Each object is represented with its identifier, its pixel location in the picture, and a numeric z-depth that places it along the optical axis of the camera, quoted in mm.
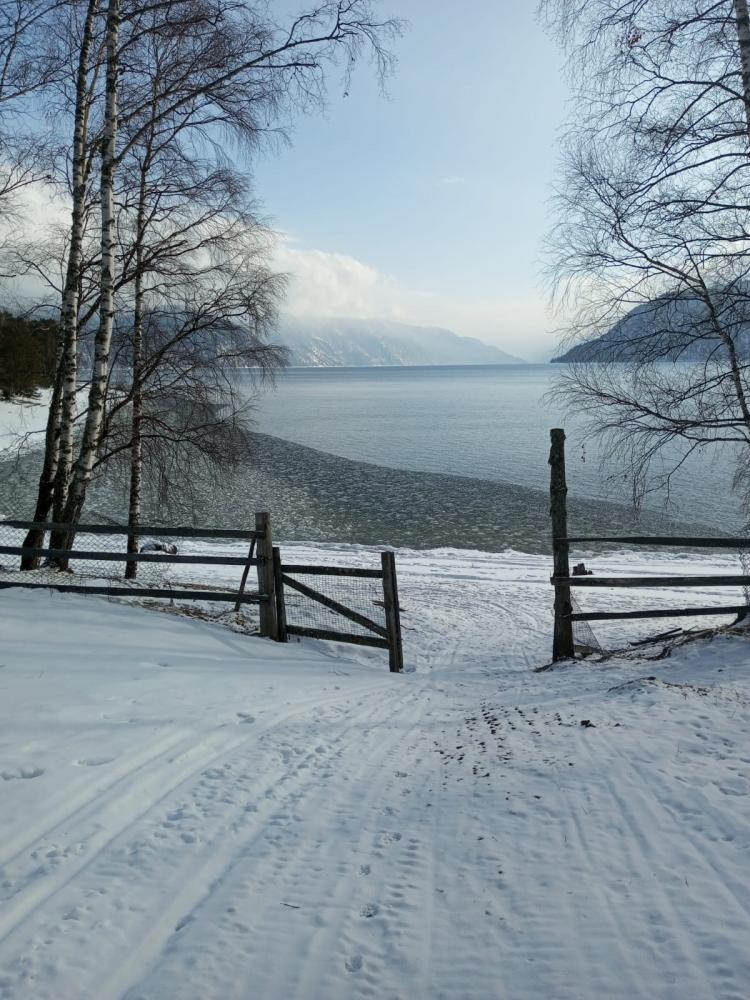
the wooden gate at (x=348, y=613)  8016
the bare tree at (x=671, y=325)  6594
